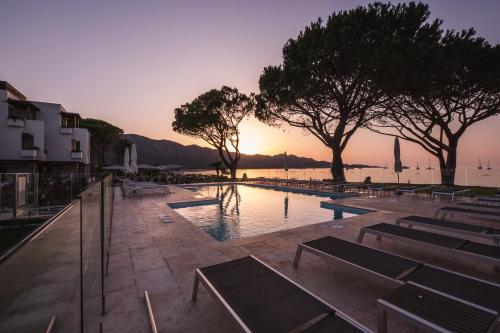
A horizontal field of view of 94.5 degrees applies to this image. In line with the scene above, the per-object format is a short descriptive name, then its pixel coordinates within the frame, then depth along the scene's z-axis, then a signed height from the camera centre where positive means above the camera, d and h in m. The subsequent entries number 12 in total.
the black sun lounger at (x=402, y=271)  2.35 -1.28
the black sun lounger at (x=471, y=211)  6.19 -1.22
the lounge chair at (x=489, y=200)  8.41 -1.18
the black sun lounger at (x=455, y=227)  4.33 -1.23
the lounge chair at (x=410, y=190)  12.71 -1.20
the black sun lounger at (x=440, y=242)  3.38 -1.24
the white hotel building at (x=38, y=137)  20.28 +3.22
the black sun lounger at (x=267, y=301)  1.90 -1.29
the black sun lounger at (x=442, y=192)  10.96 -1.13
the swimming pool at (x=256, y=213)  8.12 -2.00
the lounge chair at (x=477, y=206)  7.09 -1.18
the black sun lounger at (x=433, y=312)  1.83 -1.24
